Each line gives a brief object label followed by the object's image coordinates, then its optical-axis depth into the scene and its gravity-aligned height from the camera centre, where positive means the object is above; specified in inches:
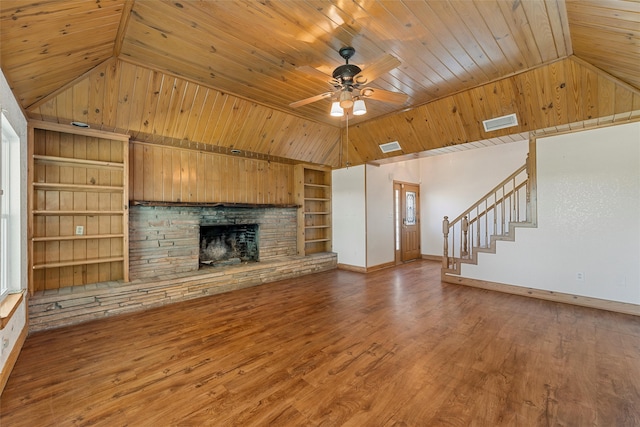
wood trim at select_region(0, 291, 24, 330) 82.9 -30.6
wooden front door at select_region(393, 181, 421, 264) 277.3 -8.5
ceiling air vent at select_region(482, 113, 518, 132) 152.0 +50.2
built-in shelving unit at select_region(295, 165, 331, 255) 240.6 +4.7
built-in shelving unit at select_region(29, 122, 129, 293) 135.3 +4.4
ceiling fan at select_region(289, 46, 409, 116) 104.7 +52.8
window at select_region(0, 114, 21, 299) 101.8 +1.9
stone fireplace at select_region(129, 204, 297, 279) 166.2 -15.0
